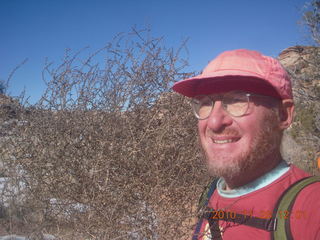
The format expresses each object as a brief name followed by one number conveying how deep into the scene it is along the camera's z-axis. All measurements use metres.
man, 1.04
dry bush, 1.76
